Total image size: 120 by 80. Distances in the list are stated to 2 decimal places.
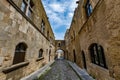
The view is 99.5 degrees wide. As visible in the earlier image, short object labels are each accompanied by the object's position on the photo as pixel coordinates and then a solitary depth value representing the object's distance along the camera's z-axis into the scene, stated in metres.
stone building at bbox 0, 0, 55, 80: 1.91
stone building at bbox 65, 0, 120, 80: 1.70
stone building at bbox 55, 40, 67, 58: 15.92
